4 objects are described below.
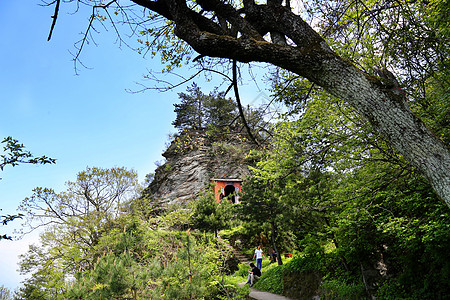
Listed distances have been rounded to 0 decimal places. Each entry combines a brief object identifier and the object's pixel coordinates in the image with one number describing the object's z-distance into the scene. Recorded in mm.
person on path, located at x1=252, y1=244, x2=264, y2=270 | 13461
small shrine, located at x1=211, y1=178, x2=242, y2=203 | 27084
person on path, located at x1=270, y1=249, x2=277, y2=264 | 16312
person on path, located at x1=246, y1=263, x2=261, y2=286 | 12133
